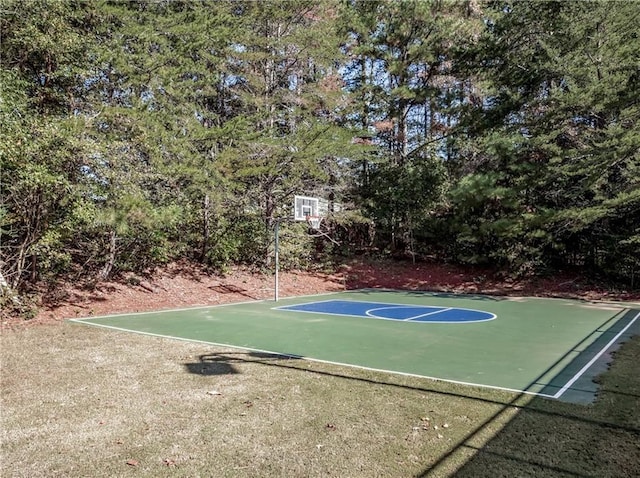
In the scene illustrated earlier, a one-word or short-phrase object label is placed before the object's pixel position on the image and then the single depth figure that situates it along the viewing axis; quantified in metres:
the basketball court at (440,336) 4.51
